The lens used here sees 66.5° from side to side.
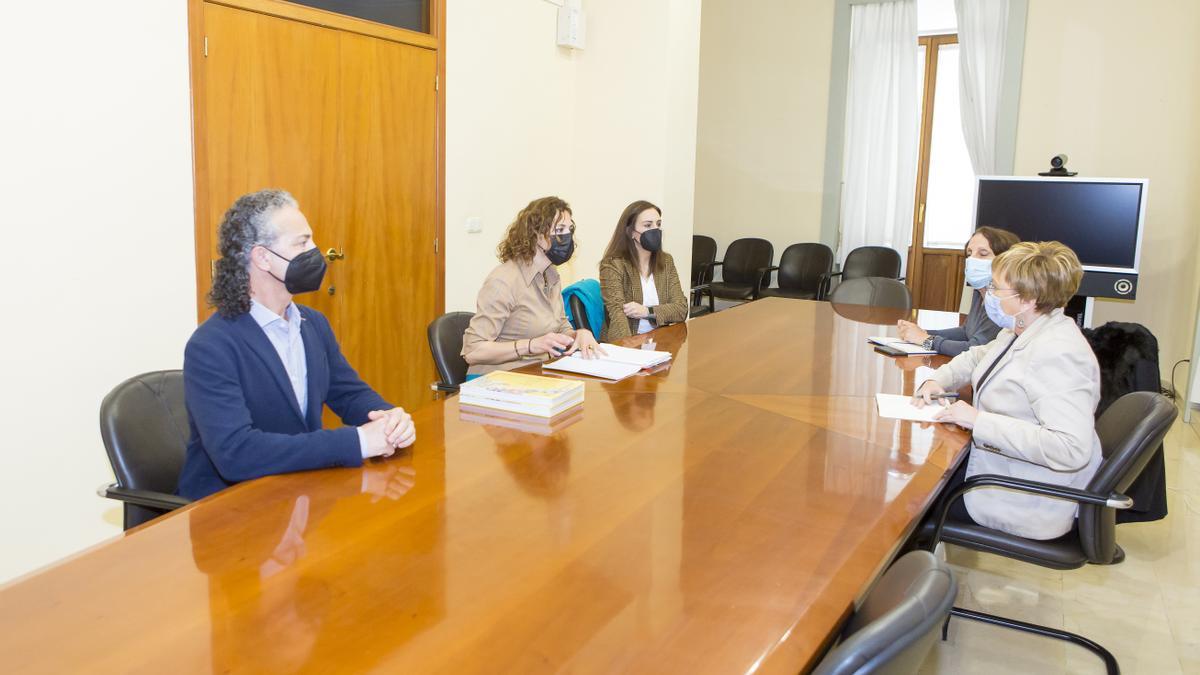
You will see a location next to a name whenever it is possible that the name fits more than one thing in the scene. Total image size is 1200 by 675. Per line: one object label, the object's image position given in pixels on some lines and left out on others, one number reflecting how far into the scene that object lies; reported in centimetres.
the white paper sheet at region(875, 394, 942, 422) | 264
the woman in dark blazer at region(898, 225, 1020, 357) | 359
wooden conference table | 127
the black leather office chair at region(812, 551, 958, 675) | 114
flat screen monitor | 623
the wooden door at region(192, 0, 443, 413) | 375
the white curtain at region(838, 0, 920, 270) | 749
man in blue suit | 199
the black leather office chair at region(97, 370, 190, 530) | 215
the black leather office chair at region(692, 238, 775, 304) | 816
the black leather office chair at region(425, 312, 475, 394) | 328
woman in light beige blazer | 235
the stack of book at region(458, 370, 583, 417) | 246
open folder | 302
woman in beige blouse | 327
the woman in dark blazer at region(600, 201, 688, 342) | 416
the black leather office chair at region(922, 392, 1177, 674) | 231
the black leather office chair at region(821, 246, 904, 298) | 738
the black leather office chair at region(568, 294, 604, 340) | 398
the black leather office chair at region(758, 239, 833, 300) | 771
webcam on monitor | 651
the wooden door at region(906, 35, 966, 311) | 753
